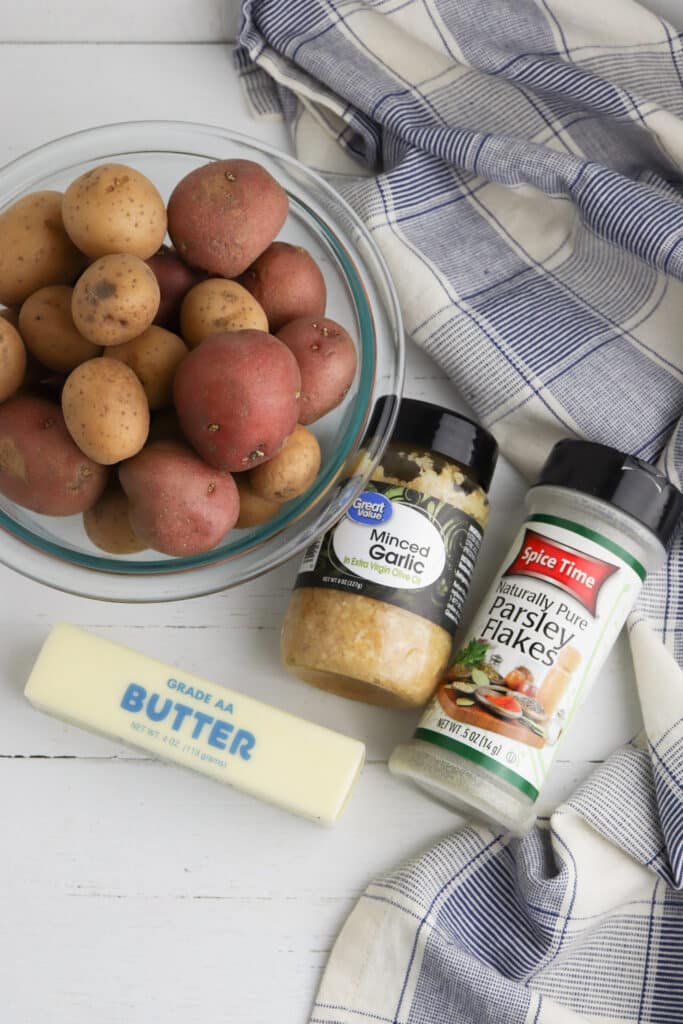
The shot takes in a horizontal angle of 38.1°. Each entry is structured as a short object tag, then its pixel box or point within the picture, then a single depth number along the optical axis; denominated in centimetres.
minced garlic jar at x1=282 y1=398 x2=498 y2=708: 67
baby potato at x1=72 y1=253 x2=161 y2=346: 50
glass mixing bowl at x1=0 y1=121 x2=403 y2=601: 60
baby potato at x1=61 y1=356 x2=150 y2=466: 50
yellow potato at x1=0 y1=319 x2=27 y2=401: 52
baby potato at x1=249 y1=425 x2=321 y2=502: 57
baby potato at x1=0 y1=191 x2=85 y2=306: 55
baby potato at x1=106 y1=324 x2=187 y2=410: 54
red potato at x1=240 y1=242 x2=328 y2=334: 59
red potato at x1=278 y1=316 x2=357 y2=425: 57
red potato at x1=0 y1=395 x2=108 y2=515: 53
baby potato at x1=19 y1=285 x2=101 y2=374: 54
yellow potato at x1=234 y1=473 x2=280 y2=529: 59
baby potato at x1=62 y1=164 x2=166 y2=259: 52
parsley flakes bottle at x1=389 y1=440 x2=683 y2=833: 67
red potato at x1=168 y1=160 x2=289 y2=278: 56
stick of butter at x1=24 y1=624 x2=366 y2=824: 68
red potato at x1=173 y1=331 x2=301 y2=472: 51
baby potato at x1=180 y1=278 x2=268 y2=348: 55
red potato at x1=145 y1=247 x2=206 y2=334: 58
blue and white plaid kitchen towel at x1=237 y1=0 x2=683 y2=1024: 70
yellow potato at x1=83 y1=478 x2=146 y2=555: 57
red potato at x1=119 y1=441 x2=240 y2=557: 53
